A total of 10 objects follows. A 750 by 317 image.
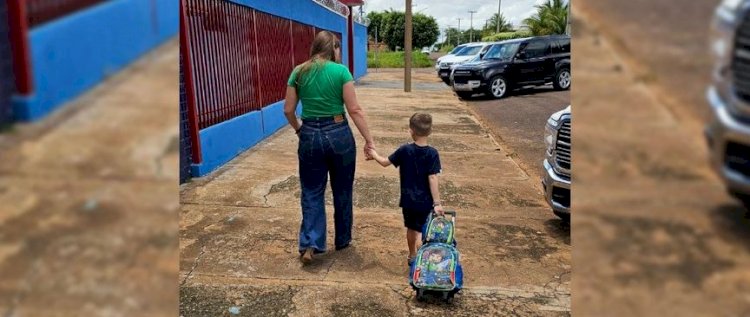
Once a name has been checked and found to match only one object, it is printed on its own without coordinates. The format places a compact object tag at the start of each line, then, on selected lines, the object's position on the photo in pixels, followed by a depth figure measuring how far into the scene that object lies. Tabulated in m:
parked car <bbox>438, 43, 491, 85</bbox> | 19.98
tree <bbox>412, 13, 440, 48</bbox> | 60.66
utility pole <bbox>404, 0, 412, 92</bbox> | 15.54
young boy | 2.84
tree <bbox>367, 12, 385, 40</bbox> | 59.17
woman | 2.90
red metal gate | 5.34
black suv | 12.49
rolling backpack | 2.63
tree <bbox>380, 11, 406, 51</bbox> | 58.12
